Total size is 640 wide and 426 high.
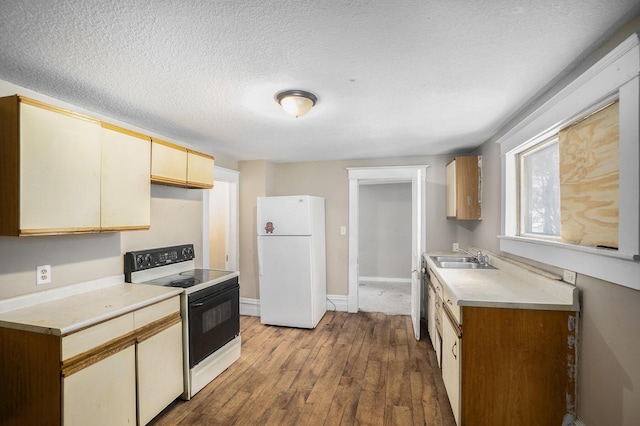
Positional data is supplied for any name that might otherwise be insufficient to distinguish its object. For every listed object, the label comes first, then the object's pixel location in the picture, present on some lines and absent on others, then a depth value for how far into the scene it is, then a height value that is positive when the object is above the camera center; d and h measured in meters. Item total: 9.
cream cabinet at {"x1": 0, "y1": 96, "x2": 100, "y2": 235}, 1.56 +0.25
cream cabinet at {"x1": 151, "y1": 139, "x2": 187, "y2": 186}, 2.35 +0.42
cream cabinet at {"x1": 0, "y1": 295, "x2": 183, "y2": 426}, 1.46 -0.88
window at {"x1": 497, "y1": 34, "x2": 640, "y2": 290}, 1.23 +0.22
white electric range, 2.24 -0.77
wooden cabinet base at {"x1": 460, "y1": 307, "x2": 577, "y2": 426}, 1.61 -0.87
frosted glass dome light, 1.92 +0.75
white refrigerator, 3.58 -0.59
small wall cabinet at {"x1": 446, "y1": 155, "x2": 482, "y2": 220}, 3.26 +0.29
